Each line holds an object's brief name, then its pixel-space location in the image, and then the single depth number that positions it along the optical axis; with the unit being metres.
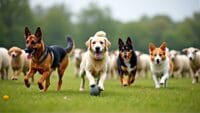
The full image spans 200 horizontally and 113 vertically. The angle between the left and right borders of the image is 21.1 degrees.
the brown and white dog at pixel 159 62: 20.62
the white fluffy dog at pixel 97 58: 16.67
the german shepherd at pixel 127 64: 21.53
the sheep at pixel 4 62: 24.72
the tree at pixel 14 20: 84.19
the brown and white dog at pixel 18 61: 24.09
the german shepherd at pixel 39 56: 16.45
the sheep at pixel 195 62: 25.26
